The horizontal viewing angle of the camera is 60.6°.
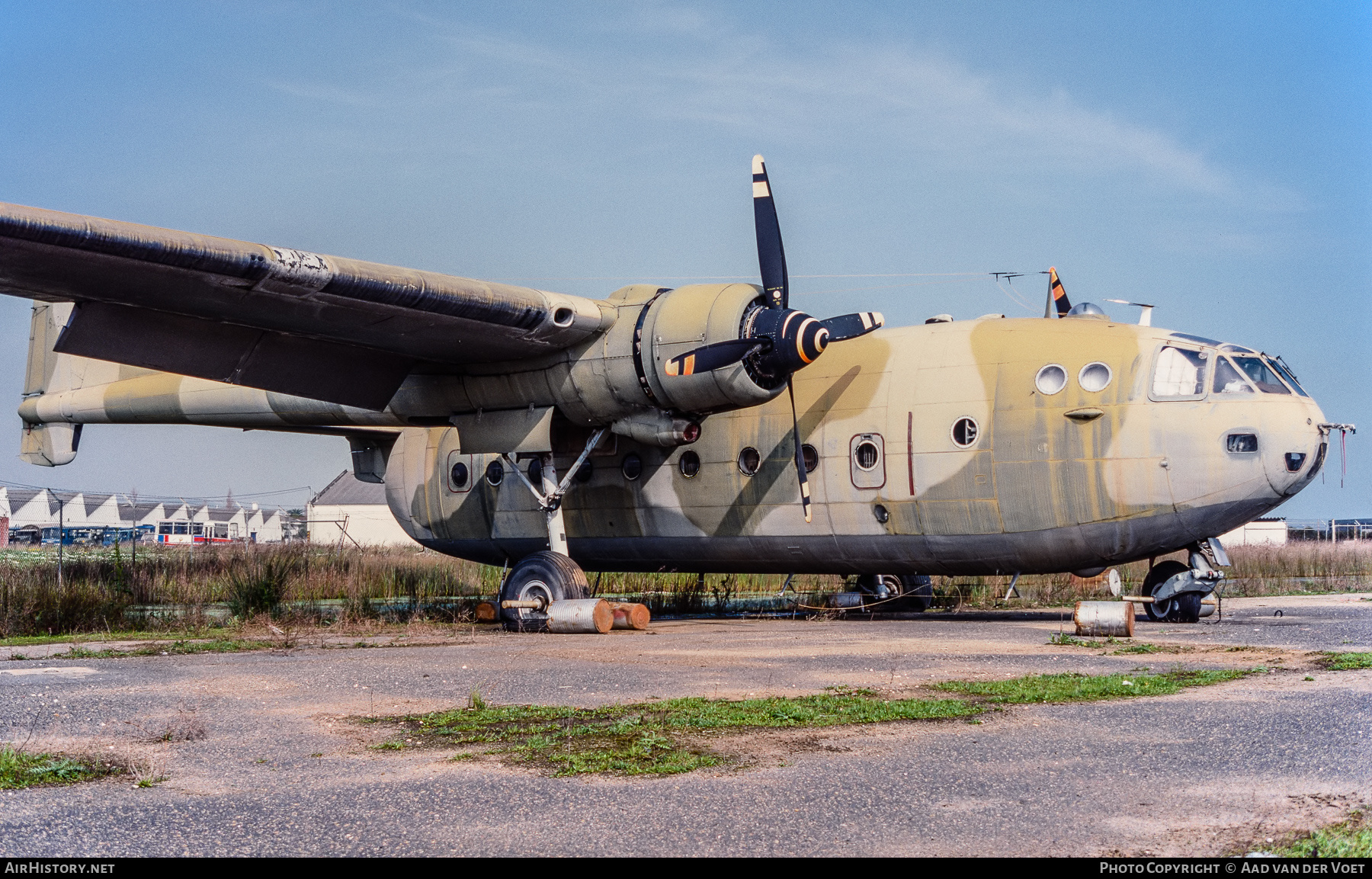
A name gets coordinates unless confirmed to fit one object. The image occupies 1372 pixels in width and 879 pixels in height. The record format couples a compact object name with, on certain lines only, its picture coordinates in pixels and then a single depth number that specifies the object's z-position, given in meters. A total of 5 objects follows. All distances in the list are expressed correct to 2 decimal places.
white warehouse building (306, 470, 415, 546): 75.81
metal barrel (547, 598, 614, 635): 15.77
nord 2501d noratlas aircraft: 14.55
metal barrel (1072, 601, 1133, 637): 13.70
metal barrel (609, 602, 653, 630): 16.27
